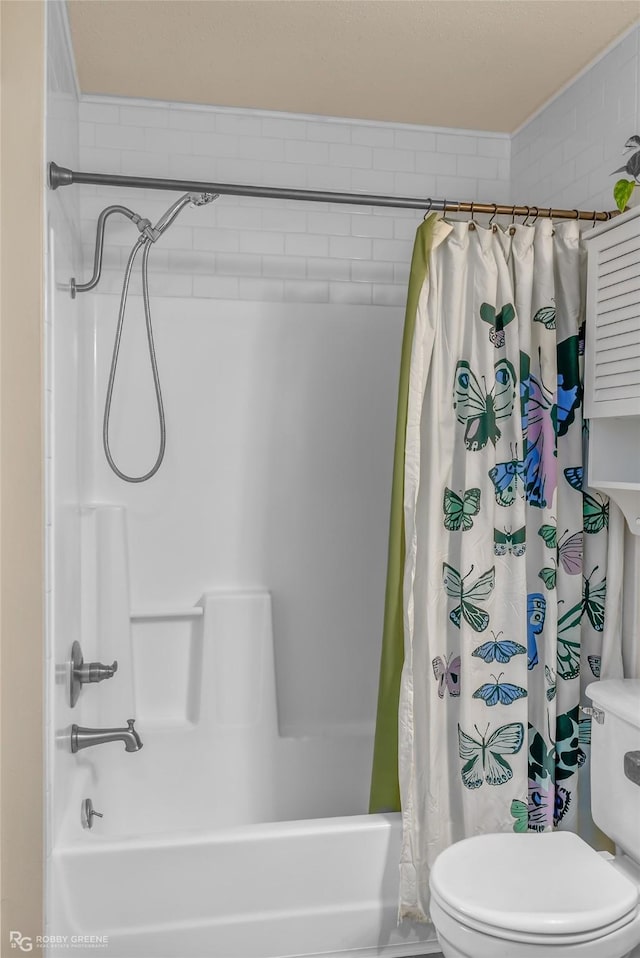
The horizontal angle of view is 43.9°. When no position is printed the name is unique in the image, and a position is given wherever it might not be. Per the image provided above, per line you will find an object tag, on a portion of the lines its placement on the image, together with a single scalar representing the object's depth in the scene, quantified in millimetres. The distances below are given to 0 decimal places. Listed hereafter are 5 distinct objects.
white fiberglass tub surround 2590
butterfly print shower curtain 2082
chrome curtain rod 2004
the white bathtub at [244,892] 1864
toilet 1596
